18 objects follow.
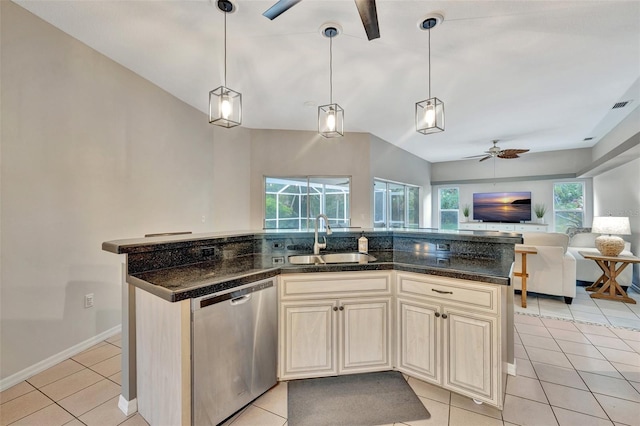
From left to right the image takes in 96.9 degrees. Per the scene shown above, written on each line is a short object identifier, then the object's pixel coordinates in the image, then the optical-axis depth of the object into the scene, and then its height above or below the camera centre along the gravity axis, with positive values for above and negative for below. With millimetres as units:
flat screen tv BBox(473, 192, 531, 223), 7523 +165
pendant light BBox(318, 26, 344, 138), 2352 +793
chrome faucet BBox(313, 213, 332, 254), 2395 -263
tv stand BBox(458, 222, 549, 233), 7195 -370
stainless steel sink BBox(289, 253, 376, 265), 2375 -390
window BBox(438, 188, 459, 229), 8484 +161
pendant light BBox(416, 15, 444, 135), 2172 +784
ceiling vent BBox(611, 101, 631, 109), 3852 +1485
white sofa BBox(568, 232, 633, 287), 4059 -831
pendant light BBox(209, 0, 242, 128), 2037 +785
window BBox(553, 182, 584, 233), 6918 +181
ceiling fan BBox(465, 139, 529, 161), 5465 +1165
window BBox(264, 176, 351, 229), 5283 +237
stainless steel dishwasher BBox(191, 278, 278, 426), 1521 -811
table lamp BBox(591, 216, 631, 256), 3822 -271
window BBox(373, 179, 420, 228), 6008 +184
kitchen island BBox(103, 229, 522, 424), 1537 -578
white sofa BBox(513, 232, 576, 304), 3641 -717
